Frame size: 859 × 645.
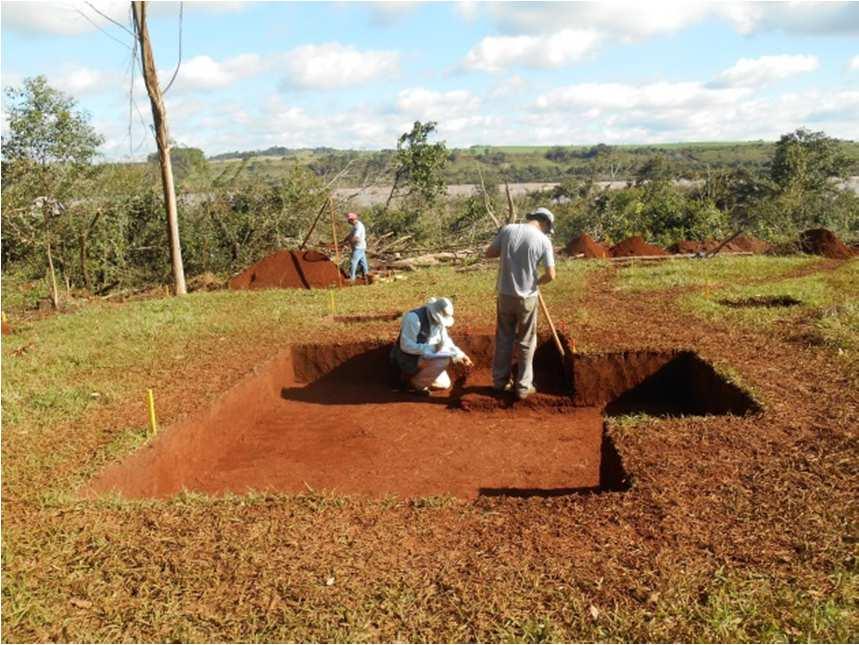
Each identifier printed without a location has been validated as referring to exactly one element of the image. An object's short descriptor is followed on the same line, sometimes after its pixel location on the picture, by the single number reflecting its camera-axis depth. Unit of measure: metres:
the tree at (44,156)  12.98
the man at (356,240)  13.77
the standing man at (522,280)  6.82
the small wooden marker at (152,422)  5.66
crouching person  7.46
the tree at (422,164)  20.42
